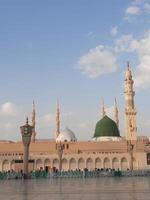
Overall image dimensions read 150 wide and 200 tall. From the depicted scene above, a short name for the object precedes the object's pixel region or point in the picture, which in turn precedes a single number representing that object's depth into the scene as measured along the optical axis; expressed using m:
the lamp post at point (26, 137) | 30.33
